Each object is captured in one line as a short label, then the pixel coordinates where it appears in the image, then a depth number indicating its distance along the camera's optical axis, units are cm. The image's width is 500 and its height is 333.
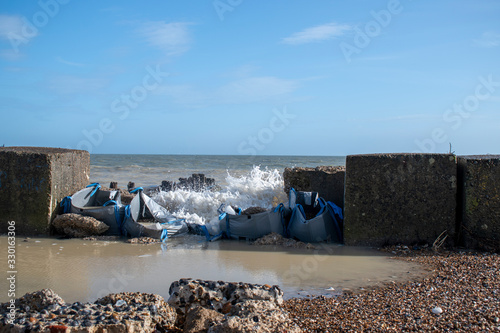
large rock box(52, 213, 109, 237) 622
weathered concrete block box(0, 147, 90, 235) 628
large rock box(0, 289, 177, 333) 257
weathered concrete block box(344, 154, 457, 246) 570
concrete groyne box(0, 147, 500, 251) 552
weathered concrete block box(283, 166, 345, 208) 678
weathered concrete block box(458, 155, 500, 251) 548
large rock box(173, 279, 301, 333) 267
